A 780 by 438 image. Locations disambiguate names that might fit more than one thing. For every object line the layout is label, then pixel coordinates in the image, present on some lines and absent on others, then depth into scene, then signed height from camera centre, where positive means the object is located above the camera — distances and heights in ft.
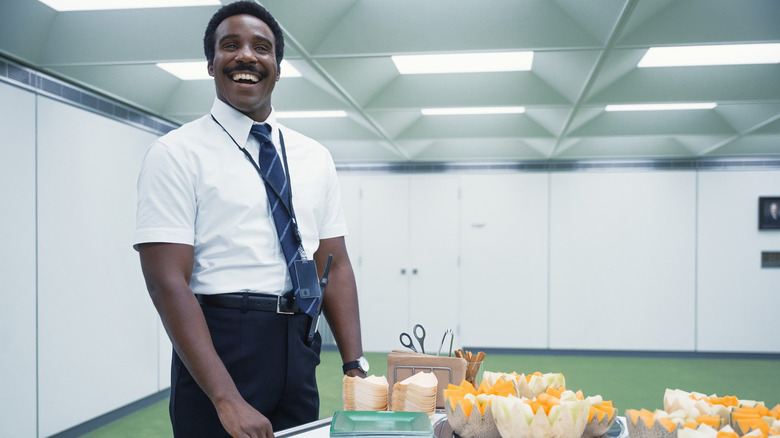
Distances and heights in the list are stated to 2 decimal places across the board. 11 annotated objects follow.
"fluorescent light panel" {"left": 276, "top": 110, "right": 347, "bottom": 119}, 15.36 +2.97
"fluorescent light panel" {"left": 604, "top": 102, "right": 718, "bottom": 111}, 15.35 +3.11
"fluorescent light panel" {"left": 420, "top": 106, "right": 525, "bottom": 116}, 15.86 +3.07
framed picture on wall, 21.16 +0.35
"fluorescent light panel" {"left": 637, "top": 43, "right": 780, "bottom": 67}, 10.81 +3.27
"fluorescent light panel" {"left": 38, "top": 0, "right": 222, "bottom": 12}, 8.73 +3.36
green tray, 3.43 -1.27
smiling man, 4.03 -0.13
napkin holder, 4.56 -1.18
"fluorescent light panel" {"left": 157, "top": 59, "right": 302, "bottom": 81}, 12.32 +3.28
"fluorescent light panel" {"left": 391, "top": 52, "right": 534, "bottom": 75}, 11.71 +3.31
